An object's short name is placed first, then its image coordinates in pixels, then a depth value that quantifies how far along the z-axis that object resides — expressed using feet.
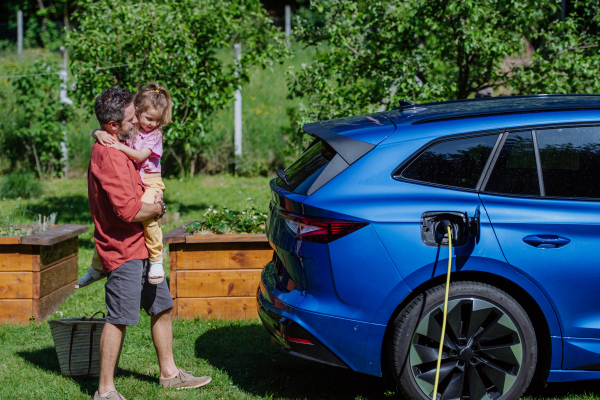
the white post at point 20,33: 69.37
